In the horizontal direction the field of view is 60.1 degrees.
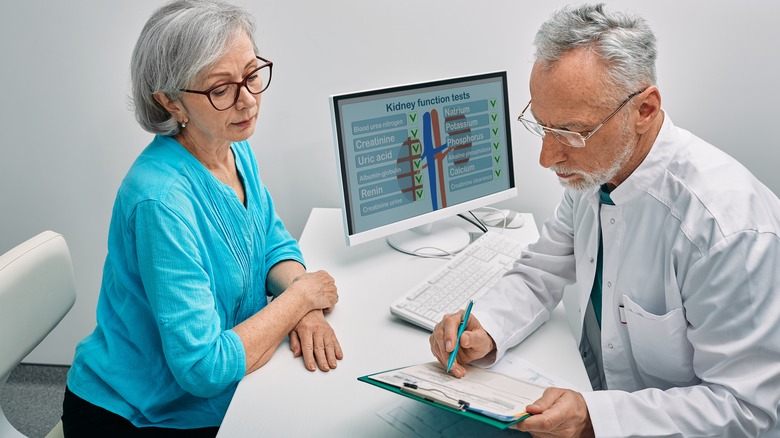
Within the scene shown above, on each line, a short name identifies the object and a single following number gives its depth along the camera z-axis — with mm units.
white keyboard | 1493
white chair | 1348
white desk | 1192
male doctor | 1116
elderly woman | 1272
